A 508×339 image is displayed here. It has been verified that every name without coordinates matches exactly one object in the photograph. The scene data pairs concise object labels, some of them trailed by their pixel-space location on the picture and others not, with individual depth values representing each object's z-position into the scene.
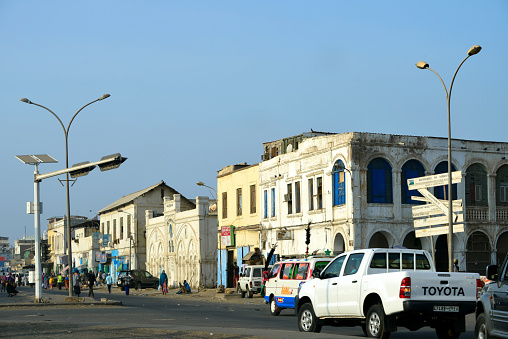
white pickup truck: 14.93
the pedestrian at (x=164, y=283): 54.12
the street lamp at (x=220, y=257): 57.21
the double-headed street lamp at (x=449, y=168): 30.48
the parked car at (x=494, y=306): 12.39
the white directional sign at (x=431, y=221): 31.84
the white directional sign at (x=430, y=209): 33.07
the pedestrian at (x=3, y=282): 68.68
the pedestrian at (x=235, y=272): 53.66
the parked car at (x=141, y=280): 63.16
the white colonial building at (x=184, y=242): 62.16
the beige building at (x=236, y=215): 54.00
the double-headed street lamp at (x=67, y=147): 36.51
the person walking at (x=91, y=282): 44.38
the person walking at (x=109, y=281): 58.04
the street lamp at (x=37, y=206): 34.62
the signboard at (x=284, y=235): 48.22
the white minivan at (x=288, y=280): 26.86
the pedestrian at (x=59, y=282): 71.96
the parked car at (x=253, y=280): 41.59
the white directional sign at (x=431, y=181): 31.58
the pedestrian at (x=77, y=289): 42.53
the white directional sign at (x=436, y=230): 31.36
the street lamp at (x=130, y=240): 76.90
